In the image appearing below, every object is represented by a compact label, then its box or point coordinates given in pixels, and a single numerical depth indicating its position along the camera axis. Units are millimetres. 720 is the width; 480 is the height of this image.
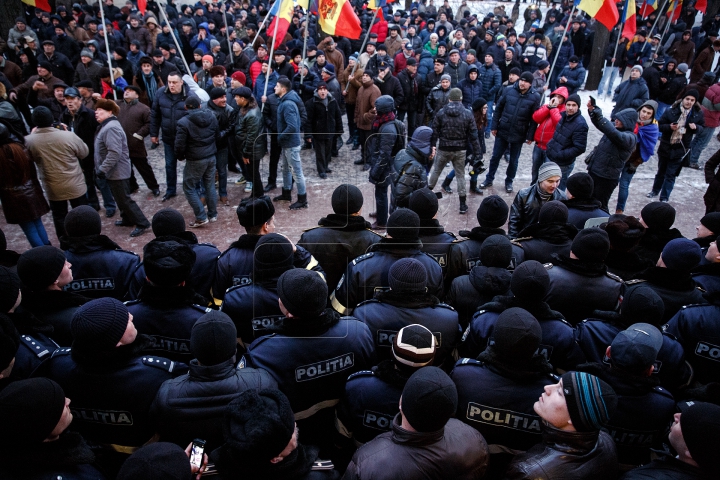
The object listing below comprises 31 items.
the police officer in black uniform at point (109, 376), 2711
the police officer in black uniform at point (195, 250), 4328
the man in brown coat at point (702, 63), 12691
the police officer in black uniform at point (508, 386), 2750
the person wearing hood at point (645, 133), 7477
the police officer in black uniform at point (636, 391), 2732
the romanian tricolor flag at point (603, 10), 7680
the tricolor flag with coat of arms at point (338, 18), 7852
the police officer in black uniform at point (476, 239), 4598
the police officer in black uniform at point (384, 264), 4102
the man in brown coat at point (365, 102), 9109
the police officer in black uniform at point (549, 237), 4672
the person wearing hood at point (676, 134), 7941
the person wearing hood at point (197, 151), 6891
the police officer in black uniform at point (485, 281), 3816
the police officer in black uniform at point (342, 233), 4660
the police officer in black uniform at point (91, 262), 4152
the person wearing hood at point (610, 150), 6742
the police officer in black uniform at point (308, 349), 2986
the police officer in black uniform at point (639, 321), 3246
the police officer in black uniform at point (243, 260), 4172
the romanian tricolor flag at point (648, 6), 14534
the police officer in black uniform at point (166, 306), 3398
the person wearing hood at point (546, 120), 7742
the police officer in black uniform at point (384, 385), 2719
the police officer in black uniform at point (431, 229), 4633
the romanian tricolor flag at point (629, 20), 9539
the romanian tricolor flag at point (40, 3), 9633
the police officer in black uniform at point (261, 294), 3670
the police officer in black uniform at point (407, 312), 3404
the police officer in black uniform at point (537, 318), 3316
